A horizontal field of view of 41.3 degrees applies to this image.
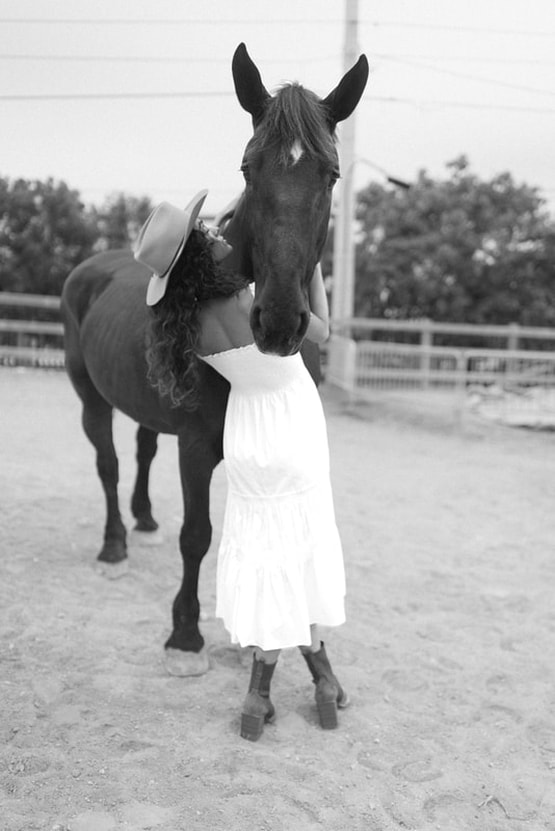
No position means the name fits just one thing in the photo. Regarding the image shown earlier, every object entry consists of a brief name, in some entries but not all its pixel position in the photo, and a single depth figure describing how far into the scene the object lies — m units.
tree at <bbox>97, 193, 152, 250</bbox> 17.84
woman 2.45
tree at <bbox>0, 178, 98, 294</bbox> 16.22
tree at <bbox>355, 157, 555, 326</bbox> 19.75
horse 2.06
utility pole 11.55
